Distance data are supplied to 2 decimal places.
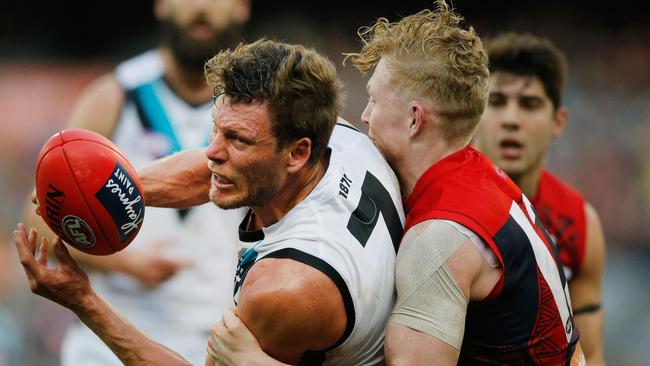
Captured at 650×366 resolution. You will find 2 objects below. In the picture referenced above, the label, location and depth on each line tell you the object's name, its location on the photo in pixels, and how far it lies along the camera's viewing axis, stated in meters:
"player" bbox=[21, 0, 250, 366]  11.53
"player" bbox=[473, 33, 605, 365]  10.09
